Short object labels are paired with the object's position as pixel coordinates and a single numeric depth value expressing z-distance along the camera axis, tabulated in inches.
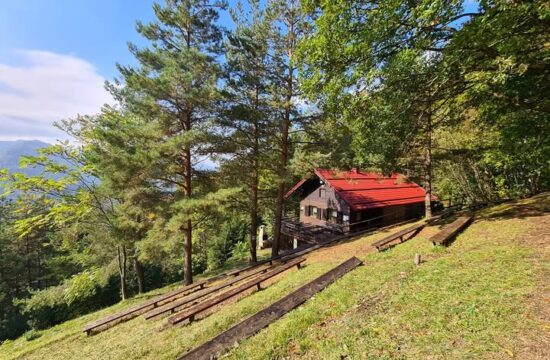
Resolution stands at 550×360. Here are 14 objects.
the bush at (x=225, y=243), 1109.1
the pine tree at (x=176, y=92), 462.0
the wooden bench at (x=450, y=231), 352.2
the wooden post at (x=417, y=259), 297.0
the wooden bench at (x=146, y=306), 414.6
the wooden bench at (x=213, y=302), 296.8
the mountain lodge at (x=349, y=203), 814.5
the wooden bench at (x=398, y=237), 413.8
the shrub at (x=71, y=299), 667.4
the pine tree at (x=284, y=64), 538.6
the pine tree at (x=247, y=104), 525.7
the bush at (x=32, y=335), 585.2
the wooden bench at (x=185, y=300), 366.9
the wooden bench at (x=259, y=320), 181.3
